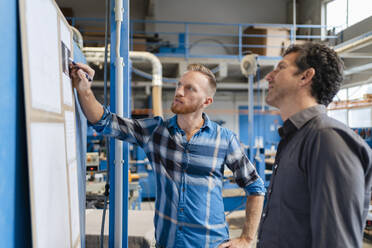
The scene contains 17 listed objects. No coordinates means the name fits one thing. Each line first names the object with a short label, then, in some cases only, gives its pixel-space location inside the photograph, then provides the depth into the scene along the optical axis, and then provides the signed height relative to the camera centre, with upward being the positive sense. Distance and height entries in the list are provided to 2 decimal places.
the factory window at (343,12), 6.23 +2.49
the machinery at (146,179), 7.17 -1.83
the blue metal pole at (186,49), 6.61 +1.44
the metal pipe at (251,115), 4.16 -0.11
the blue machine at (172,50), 6.89 +1.51
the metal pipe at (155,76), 4.70 +0.58
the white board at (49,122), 0.75 -0.04
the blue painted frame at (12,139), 0.67 -0.08
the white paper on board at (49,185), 0.77 -0.24
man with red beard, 1.41 -0.30
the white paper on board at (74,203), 1.19 -0.42
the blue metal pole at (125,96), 1.62 +0.08
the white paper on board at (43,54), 0.77 +0.18
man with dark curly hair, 0.79 -0.19
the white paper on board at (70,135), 1.14 -0.11
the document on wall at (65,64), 1.11 +0.19
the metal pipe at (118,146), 1.56 -0.22
